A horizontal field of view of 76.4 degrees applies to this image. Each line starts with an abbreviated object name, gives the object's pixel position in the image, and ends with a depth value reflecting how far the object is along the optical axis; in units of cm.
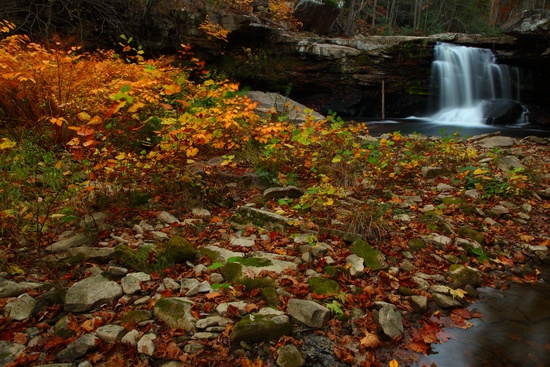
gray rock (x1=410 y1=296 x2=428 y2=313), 278
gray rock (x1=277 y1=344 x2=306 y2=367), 214
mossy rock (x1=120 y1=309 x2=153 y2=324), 228
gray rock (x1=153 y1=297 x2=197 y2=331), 229
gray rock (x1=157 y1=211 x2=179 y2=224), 369
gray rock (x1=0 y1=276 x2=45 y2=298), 240
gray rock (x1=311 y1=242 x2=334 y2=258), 325
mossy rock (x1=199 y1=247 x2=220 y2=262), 310
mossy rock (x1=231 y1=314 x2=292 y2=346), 222
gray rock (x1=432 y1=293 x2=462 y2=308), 290
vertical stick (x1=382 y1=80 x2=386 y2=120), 1444
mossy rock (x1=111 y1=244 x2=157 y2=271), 286
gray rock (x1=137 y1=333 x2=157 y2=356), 208
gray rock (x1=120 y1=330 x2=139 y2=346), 212
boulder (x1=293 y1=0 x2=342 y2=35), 1588
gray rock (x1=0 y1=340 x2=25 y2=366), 192
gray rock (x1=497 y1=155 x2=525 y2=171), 602
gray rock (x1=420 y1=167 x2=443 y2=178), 568
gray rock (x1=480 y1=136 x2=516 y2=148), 816
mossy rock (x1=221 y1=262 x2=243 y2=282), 284
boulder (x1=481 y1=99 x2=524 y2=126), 1307
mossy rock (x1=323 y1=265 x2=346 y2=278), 297
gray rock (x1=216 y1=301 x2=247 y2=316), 243
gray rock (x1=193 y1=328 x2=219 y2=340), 222
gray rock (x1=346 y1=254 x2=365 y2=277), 305
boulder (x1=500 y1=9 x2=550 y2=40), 1140
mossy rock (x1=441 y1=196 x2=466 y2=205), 464
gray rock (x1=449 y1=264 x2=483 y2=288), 319
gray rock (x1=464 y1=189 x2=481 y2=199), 489
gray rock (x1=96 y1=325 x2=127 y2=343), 210
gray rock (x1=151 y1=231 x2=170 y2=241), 329
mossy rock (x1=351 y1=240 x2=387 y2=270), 321
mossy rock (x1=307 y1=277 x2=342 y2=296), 275
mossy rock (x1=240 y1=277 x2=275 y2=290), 272
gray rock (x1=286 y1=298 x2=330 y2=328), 244
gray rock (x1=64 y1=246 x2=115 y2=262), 289
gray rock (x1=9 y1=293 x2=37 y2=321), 222
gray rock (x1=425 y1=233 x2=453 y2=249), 373
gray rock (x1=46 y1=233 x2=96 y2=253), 299
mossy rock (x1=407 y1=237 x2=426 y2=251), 365
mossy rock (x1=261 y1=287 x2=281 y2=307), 256
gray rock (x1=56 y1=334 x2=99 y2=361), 198
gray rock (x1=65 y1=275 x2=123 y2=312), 234
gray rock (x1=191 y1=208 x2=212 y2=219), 390
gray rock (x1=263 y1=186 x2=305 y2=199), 439
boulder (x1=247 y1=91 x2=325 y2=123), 829
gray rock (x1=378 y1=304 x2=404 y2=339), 247
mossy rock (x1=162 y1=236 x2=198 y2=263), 301
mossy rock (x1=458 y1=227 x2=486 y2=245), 389
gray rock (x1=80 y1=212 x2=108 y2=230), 335
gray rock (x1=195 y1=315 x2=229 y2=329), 229
